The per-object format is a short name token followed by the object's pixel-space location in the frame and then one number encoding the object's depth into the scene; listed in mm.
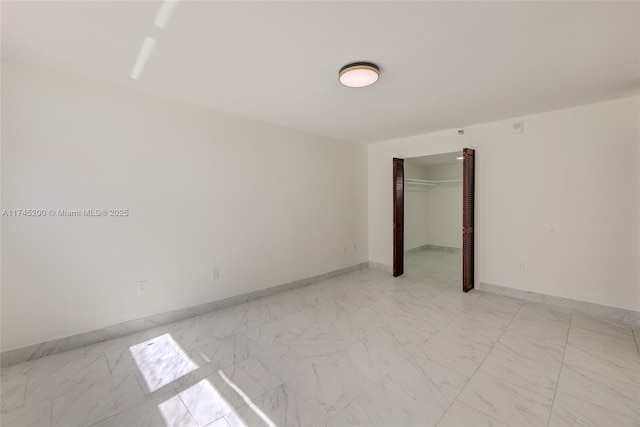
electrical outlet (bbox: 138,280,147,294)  2836
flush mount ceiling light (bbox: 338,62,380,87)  2184
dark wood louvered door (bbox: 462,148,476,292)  3893
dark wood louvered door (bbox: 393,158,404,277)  4688
